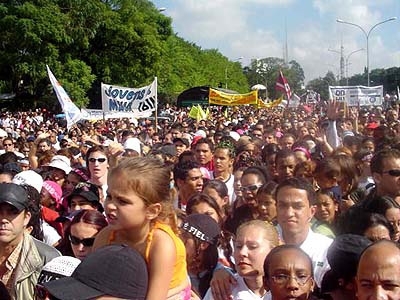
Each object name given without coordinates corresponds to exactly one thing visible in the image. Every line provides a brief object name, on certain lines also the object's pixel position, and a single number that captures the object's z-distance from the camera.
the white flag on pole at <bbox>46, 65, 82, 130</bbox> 12.66
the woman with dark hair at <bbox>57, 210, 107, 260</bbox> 3.76
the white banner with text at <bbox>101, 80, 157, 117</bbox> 14.36
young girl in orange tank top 2.82
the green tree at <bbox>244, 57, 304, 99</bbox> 121.81
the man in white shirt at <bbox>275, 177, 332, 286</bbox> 4.01
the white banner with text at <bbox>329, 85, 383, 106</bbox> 16.91
